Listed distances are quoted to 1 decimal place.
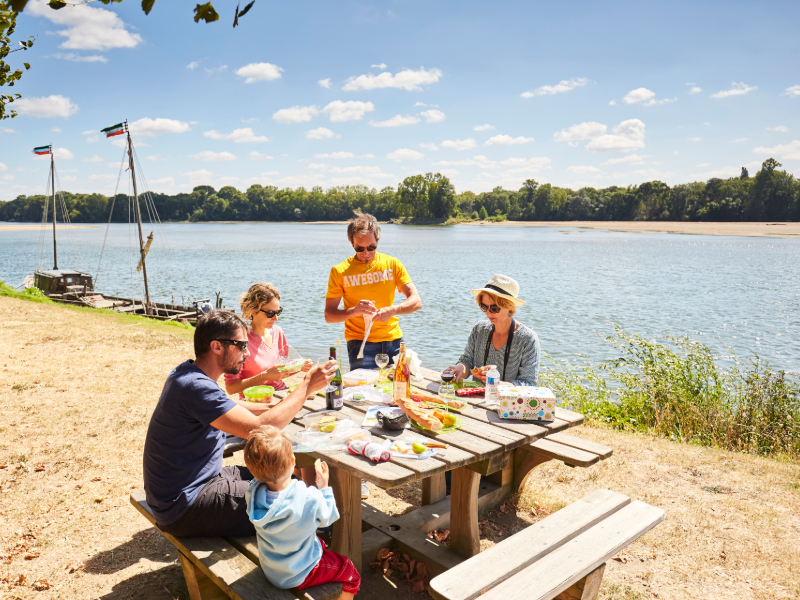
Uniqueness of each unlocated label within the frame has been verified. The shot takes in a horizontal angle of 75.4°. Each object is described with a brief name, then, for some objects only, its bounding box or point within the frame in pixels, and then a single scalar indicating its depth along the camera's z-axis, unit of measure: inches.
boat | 874.1
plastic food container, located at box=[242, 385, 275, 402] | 136.2
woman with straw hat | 160.2
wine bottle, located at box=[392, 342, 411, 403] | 134.2
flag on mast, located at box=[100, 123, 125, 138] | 889.5
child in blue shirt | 88.7
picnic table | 106.8
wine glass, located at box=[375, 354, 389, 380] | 156.0
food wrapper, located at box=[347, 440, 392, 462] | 106.4
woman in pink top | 147.9
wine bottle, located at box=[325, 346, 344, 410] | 136.6
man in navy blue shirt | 102.0
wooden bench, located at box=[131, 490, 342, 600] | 90.7
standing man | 183.9
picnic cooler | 131.0
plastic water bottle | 142.7
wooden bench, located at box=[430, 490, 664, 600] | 93.4
